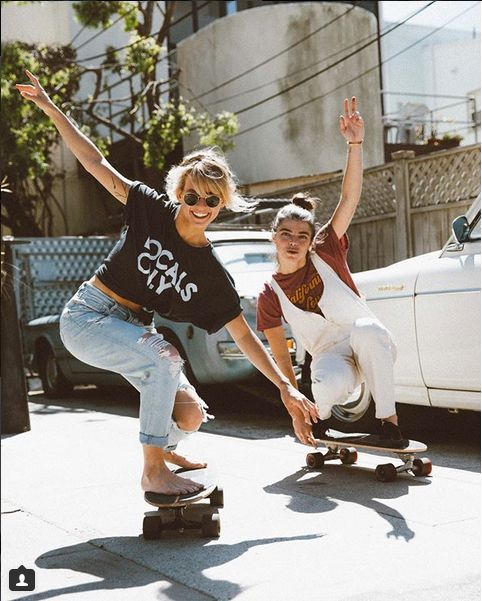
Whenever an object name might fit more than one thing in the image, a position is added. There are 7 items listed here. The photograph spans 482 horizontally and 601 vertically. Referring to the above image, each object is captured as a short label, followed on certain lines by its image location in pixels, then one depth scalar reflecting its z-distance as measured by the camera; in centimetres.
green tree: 1697
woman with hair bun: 467
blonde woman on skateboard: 361
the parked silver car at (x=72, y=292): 772
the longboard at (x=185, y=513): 363
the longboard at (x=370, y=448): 464
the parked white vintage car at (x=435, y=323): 522
